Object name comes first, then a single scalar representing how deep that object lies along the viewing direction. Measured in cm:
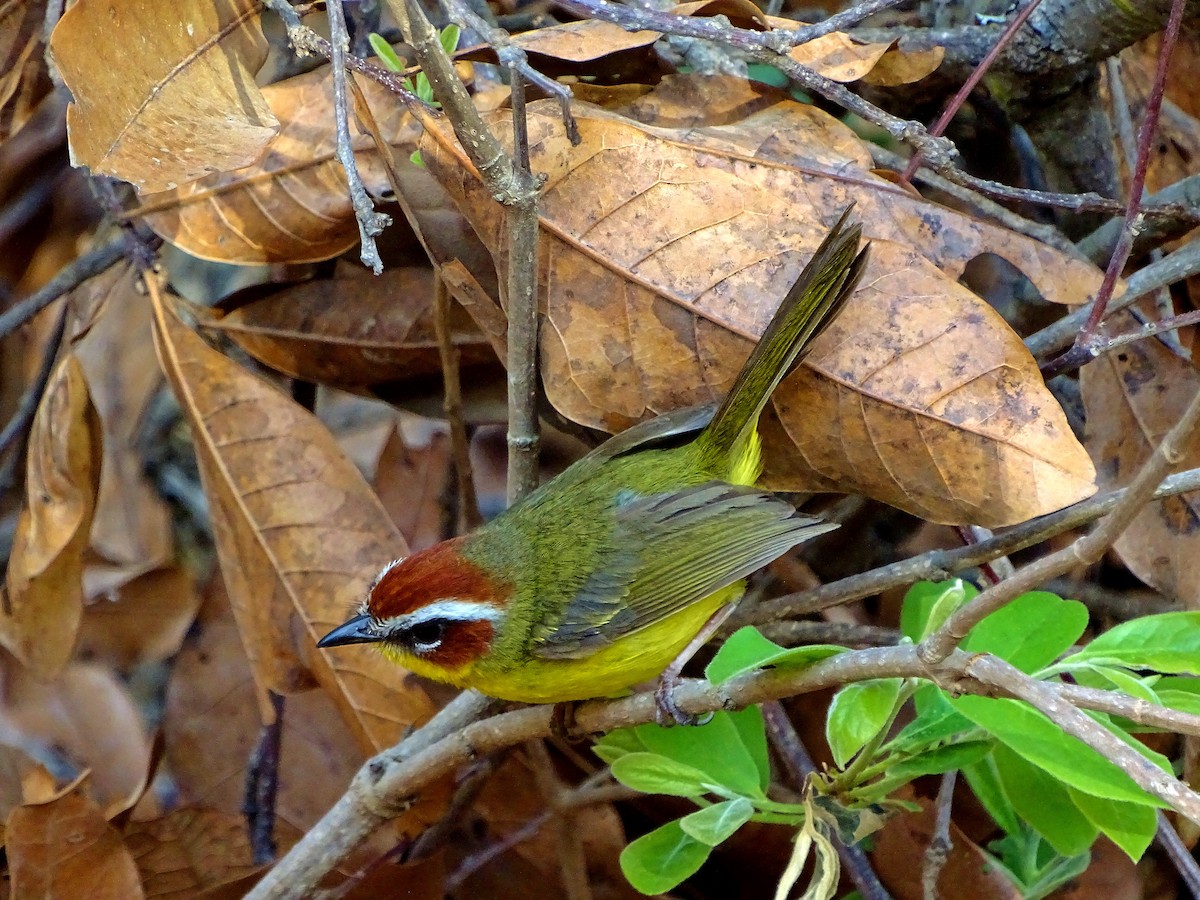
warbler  518
